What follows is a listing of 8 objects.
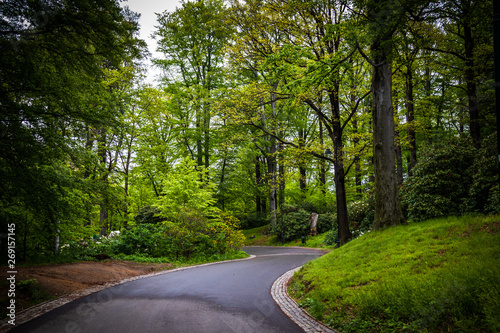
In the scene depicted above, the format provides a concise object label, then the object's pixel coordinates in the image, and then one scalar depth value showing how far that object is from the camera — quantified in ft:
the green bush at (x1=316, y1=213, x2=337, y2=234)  73.61
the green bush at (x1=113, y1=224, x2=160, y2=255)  41.14
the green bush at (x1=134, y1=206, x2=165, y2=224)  65.31
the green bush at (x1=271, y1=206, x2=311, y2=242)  73.46
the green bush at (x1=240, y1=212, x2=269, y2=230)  99.09
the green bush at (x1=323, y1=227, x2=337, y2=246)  55.35
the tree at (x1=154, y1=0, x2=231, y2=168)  75.15
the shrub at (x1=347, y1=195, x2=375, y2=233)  46.01
